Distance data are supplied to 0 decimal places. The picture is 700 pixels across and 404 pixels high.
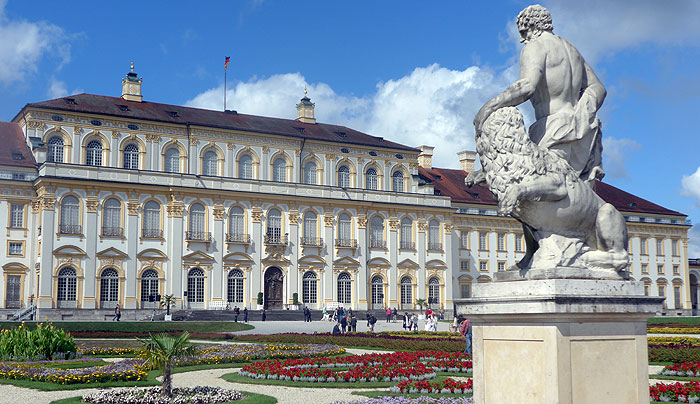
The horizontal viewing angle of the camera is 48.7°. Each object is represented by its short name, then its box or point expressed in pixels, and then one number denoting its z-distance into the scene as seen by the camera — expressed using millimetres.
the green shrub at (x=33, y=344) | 18719
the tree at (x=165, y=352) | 12039
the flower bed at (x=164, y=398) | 12023
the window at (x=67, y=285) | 45062
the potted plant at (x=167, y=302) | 44738
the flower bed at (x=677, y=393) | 11070
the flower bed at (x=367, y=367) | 15227
